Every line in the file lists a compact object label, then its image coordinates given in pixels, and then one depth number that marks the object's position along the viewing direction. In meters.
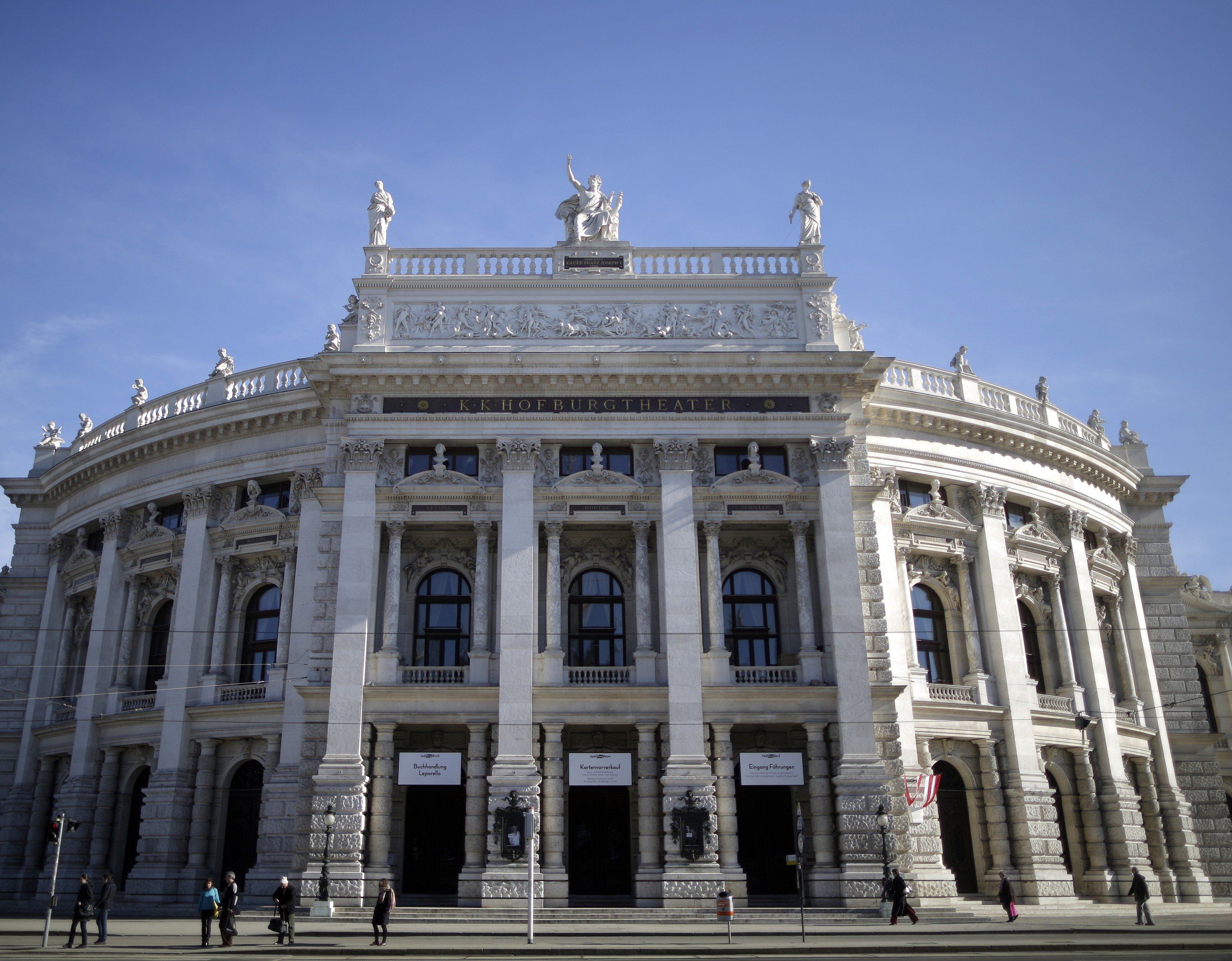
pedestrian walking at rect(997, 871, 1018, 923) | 30.23
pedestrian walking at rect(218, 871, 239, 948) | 24.16
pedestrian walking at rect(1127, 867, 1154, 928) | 28.59
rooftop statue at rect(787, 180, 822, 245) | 38.41
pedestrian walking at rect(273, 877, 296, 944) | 24.75
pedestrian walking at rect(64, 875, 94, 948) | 25.00
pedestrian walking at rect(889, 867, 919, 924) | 28.05
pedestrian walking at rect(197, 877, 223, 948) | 24.20
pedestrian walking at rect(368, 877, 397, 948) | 24.56
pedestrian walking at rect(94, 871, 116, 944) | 26.22
